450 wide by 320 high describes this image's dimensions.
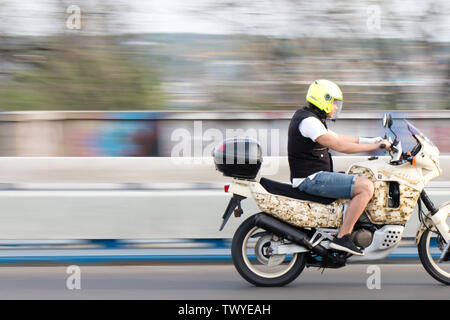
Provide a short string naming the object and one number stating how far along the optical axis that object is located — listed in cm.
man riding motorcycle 1223
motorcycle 1237
